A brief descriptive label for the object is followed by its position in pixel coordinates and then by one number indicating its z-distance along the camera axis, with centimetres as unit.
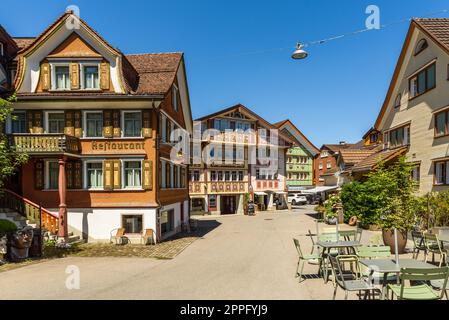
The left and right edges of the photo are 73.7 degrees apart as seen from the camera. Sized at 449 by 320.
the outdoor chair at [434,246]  939
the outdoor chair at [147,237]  1580
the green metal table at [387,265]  649
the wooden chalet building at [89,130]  1638
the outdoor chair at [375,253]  775
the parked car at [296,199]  5200
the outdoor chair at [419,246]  1071
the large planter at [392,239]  1212
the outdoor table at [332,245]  863
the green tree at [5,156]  1198
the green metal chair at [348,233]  1081
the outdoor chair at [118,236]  1568
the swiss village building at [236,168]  3481
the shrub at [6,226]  1325
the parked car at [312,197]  5950
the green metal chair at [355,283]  640
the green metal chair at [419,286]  536
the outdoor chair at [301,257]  901
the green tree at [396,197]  1127
